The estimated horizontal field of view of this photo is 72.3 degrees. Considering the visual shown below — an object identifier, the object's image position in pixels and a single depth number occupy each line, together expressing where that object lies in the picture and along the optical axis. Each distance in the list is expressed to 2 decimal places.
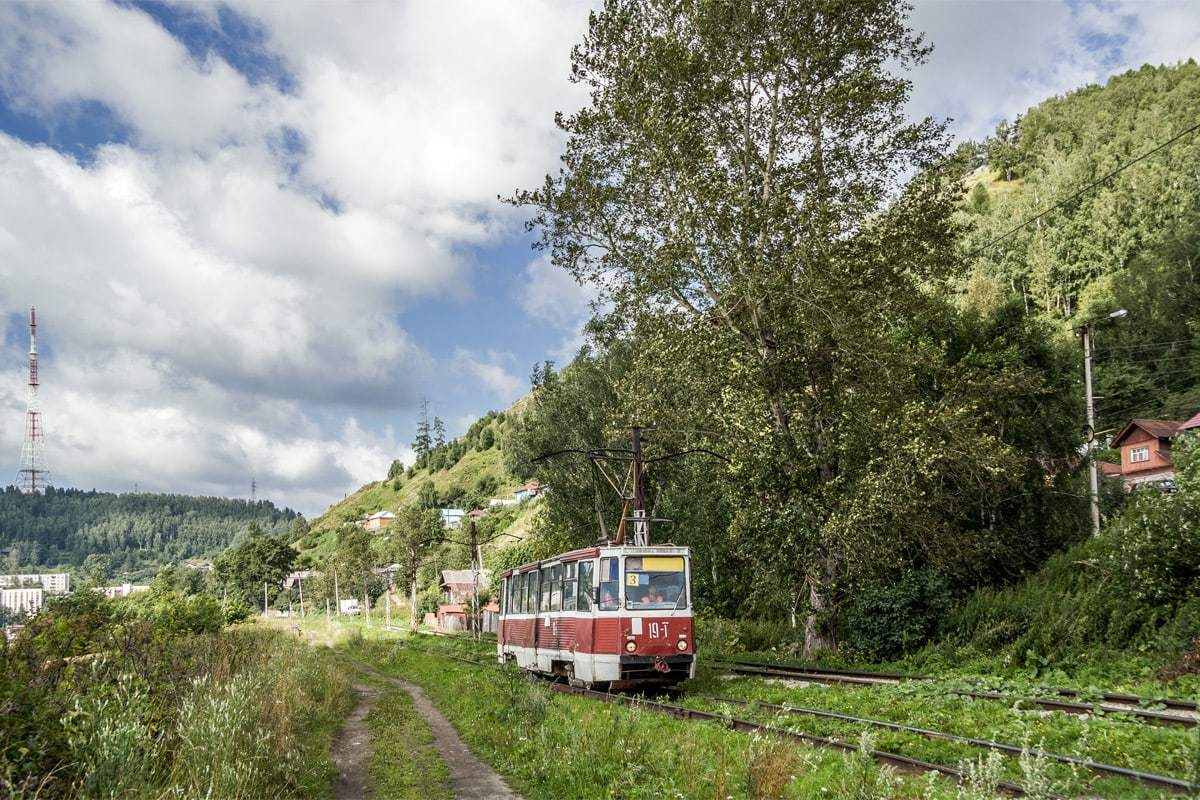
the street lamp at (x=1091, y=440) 25.56
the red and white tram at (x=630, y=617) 18.22
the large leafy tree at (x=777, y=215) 22.91
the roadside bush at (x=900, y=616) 21.84
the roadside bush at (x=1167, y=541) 16.55
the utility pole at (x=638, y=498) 21.47
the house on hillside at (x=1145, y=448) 51.59
